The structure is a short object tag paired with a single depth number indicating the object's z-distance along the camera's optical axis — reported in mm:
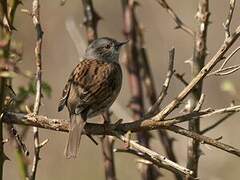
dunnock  9055
